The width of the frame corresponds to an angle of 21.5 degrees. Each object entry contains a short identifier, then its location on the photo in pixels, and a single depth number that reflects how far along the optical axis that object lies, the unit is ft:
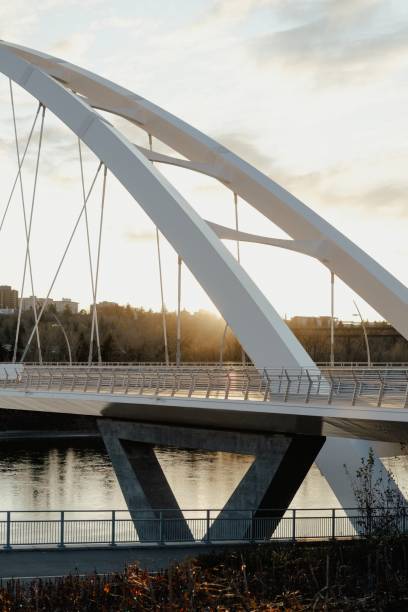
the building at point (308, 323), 325.83
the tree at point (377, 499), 60.13
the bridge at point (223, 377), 73.87
